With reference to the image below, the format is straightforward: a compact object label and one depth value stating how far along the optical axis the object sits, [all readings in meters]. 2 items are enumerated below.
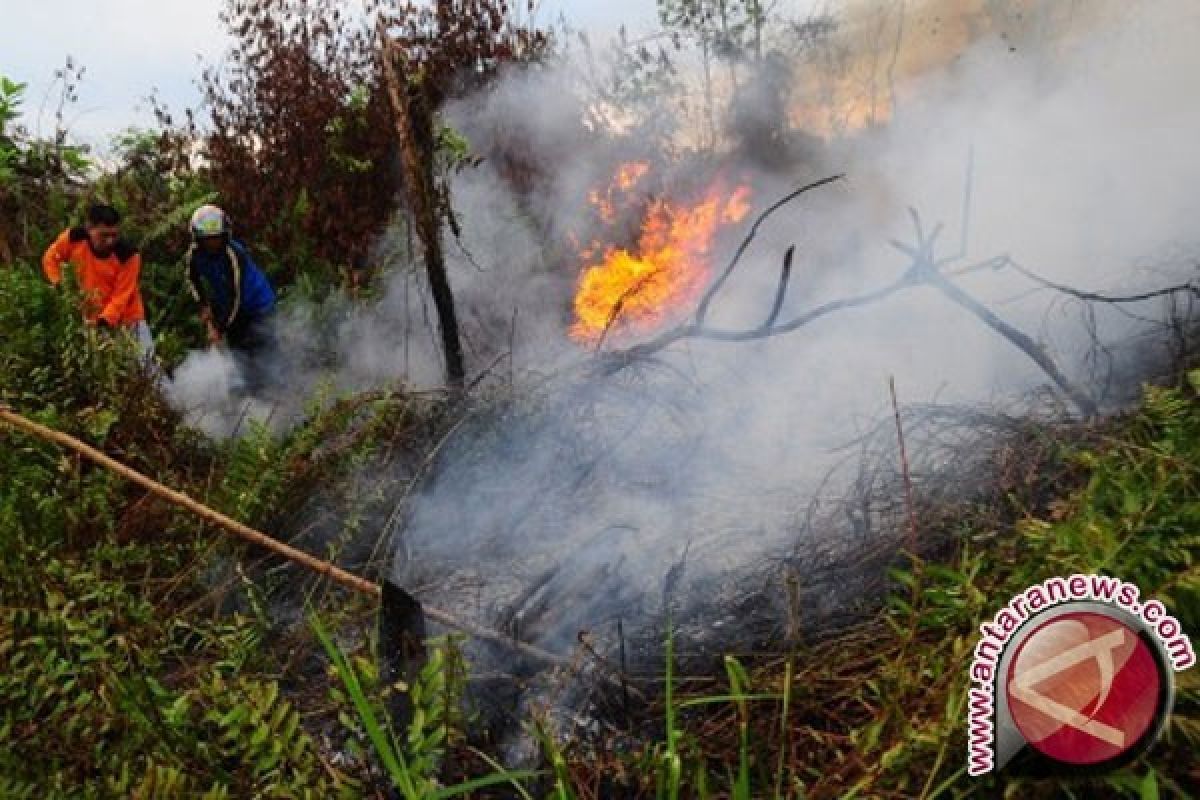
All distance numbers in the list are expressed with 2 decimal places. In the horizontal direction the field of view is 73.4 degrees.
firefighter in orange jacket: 5.47
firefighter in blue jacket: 5.73
